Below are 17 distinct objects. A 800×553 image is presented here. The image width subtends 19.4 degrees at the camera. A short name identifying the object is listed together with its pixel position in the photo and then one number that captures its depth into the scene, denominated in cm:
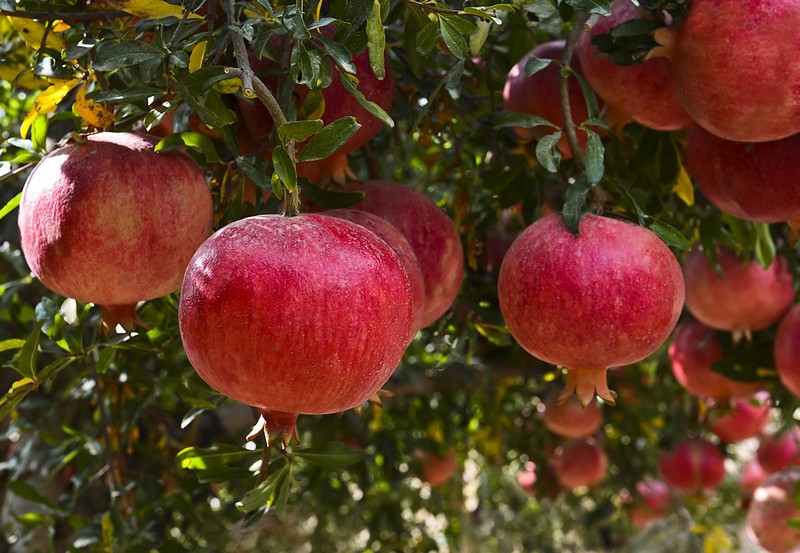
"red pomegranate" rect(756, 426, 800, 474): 293
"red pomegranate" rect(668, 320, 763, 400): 166
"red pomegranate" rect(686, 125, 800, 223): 120
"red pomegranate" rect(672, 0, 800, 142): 112
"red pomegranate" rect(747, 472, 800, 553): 209
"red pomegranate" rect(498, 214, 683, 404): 109
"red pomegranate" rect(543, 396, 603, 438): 269
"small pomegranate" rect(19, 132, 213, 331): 108
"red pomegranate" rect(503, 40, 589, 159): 125
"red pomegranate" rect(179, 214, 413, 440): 101
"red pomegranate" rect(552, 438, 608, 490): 312
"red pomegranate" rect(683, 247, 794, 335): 152
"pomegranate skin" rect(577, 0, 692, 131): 120
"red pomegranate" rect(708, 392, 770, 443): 282
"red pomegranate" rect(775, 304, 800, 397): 144
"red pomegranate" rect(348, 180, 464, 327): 118
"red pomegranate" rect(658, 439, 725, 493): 304
